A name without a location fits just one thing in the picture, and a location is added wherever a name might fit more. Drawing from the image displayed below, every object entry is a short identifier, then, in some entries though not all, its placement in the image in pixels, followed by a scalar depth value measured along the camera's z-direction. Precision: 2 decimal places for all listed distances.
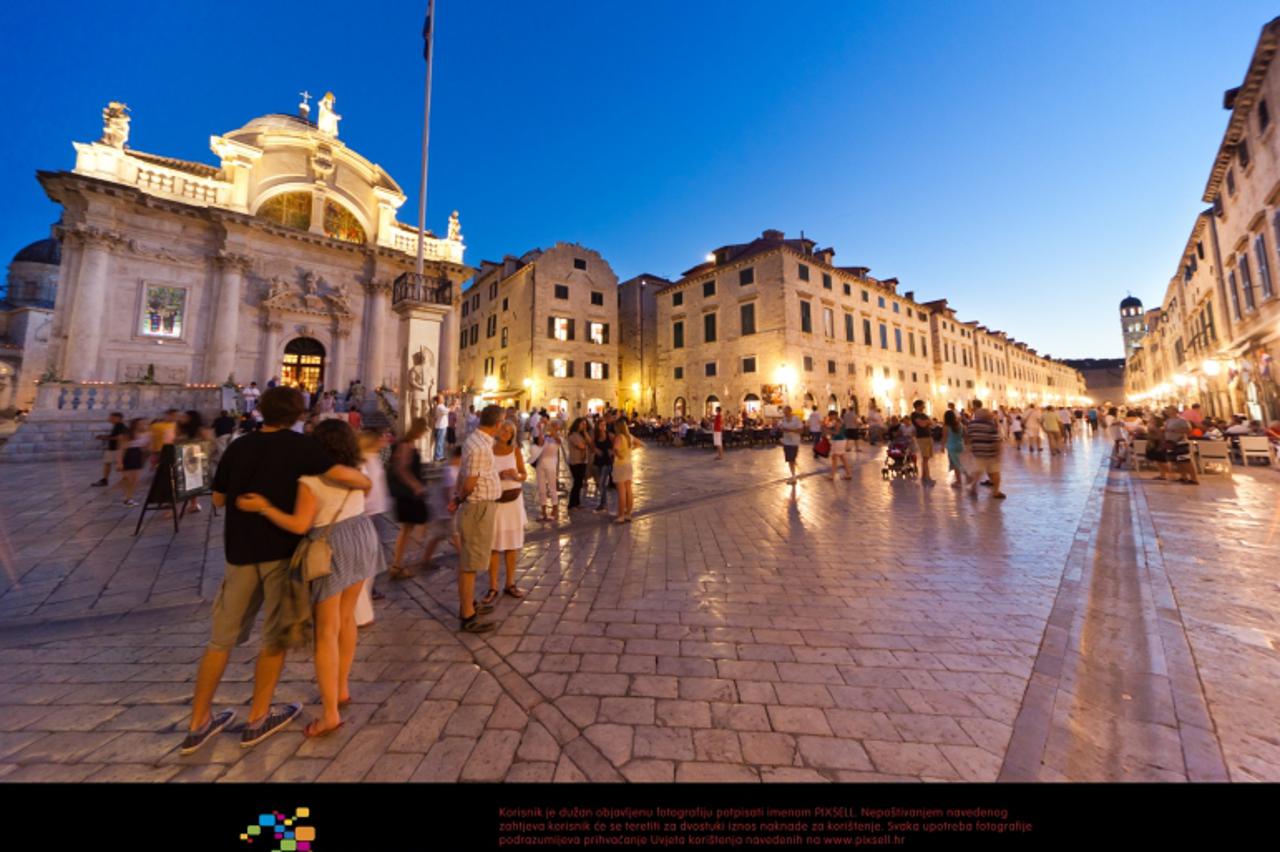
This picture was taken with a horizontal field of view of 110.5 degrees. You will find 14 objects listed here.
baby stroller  10.78
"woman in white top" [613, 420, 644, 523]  6.43
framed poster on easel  6.05
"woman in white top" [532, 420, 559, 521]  6.96
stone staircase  11.73
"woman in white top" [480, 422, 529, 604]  3.64
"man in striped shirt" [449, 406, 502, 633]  3.32
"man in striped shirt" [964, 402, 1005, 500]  7.96
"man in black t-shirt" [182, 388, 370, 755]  2.12
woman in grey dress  2.17
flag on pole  12.49
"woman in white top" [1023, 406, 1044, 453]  16.80
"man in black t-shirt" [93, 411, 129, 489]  8.48
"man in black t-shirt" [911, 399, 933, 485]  9.75
